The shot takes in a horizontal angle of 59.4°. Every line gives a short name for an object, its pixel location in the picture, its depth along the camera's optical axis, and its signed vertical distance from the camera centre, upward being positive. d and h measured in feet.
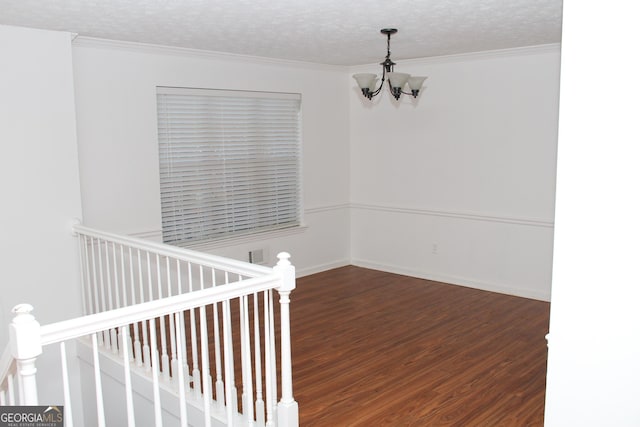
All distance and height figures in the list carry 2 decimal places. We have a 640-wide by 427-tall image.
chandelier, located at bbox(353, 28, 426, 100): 15.03 +1.74
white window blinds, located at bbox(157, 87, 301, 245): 17.54 -0.52
